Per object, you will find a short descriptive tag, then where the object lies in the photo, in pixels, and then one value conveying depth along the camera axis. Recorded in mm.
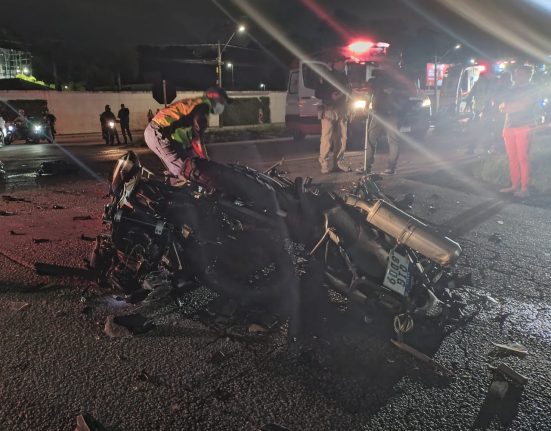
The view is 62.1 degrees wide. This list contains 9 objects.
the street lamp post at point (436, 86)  17281
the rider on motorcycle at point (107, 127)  18766
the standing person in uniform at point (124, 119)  19531
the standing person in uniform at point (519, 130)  7801
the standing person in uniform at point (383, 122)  9586
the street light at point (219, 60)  26170
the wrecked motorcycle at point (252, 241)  3758
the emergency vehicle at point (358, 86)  13727
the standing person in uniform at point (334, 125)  9969
